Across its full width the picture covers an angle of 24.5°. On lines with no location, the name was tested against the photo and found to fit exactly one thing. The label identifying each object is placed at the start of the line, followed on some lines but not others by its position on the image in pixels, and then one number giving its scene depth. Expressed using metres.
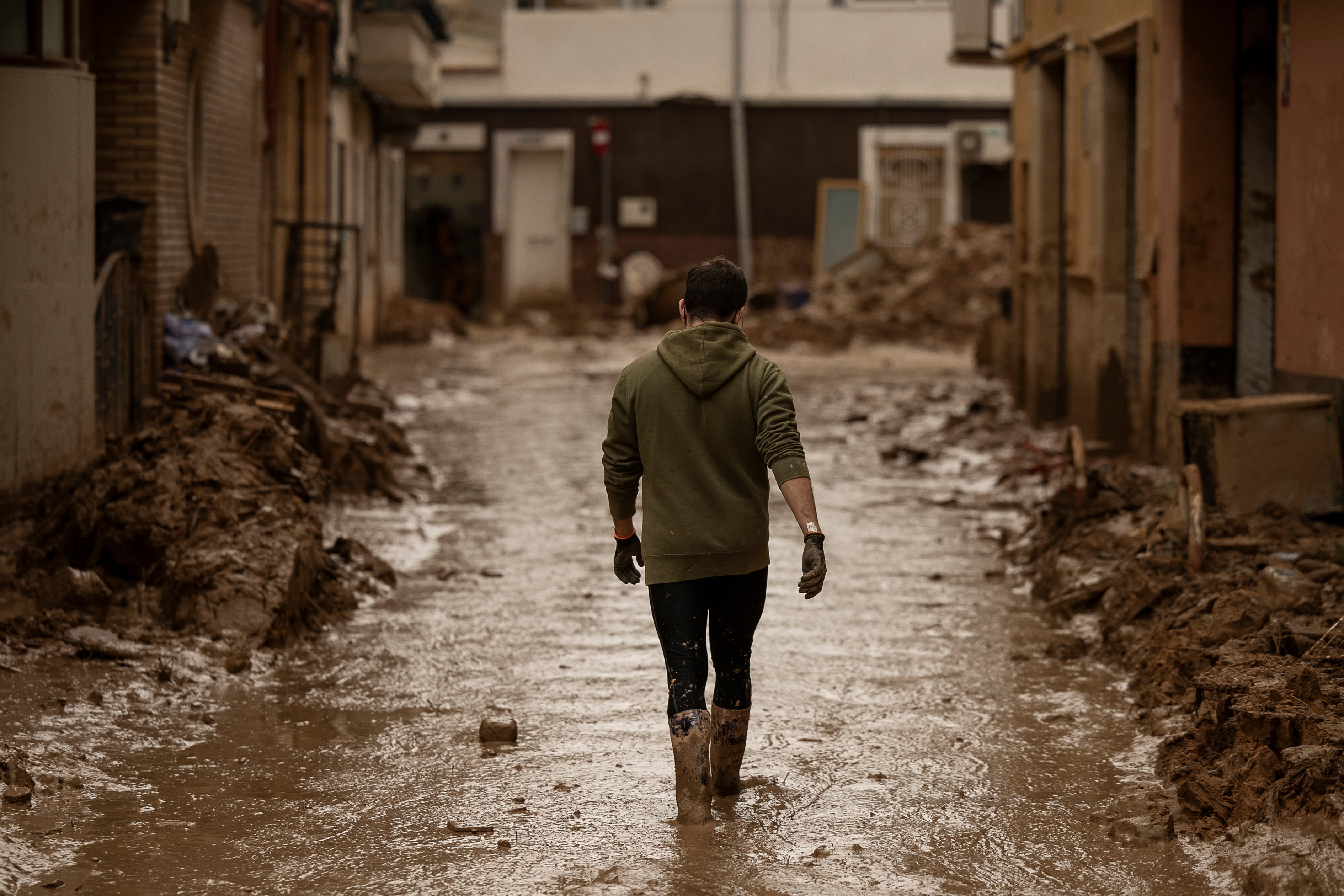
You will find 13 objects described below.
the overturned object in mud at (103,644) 12.35
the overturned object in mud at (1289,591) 11.77
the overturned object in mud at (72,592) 13.37
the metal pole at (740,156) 55.64
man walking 9.09
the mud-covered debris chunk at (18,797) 9.11
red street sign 56.02
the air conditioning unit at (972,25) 30.85
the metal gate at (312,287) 26.42
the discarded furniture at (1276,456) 14.96
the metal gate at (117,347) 16.61
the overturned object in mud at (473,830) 8.99
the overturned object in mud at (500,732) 10.74
